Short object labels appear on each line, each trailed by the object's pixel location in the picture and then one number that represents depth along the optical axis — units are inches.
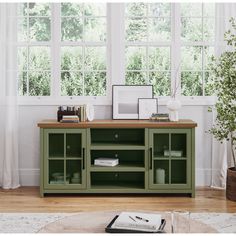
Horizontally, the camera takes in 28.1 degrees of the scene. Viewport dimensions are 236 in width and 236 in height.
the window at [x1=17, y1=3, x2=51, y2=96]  217.2
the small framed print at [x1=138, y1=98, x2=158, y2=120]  208.2
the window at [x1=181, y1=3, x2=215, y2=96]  217.3
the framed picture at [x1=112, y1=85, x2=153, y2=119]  210.1
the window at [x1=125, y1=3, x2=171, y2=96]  217.5
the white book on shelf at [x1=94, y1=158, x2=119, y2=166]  196.2
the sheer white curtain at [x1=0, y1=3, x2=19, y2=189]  208.1
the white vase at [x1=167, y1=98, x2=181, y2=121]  199.0
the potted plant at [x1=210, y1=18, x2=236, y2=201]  186.4
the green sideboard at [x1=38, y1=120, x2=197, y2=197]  193.2
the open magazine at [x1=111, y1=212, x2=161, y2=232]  101.4
